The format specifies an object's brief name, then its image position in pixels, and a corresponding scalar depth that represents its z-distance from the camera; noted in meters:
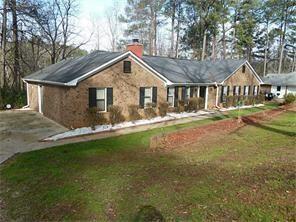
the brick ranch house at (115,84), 14.10
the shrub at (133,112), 16.52
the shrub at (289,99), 28.46
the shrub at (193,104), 21.23
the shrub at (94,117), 14.28
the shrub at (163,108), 18.31
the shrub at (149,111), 17.59
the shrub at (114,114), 15.27
